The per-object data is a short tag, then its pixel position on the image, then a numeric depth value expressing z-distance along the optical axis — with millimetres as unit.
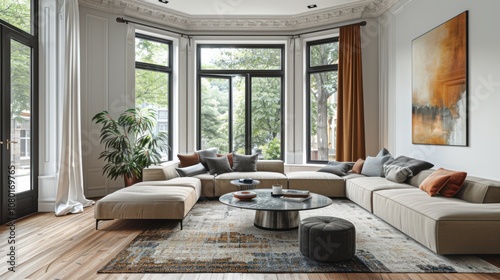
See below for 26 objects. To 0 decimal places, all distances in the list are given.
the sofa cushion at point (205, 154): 5821
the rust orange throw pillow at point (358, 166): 5656
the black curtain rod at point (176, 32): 5954
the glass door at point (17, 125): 3963
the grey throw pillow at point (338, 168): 5672
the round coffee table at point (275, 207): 3381
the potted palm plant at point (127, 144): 5441
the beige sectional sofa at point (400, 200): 2762
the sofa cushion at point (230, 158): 6026
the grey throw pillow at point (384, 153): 5410
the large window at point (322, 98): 6680
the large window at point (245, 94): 7078
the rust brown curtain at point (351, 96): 6105
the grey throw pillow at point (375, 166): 5176
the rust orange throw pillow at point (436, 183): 3576
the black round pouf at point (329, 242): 2672
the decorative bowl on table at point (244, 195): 3686
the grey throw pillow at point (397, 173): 4480
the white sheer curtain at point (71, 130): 4617
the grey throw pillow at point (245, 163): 5891
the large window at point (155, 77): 6375
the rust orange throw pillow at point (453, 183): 3510
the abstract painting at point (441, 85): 3967
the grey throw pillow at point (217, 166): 5644
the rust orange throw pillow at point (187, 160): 5688
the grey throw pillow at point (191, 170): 5359
